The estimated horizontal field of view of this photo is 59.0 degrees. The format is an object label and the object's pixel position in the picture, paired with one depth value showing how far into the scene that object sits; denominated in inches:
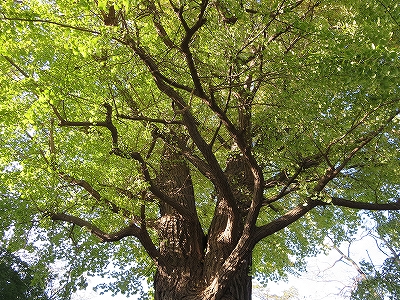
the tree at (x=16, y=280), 471.2
